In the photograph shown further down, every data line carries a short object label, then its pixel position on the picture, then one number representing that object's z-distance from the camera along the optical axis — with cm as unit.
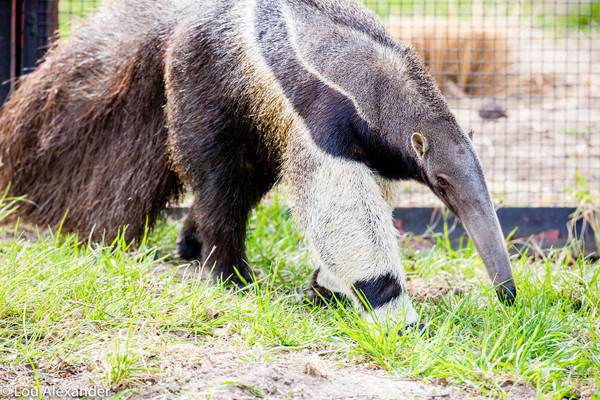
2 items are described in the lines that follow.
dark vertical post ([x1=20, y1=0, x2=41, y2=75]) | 1323
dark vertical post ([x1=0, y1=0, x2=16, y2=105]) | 1318
